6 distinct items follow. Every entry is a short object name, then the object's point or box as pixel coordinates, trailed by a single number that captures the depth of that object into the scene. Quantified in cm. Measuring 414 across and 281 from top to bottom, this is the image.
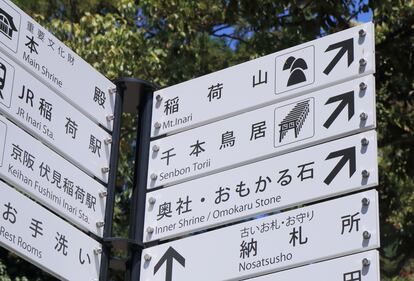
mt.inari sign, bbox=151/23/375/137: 459
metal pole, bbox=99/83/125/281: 457
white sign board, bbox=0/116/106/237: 434
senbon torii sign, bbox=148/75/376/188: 445
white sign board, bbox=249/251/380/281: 405
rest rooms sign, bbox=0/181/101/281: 418
